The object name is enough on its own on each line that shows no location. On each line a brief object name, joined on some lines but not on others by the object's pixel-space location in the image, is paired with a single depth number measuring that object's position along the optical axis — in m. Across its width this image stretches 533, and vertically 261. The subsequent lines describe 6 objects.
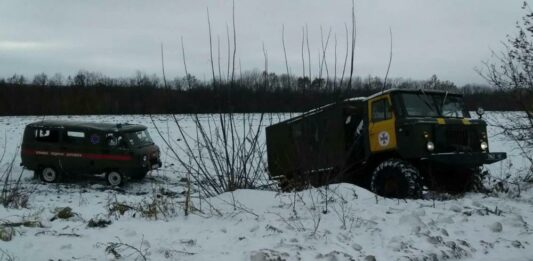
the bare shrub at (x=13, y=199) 6.93
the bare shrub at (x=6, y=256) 4.30
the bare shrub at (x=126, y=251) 4.44
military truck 8.95
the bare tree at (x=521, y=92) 10.71
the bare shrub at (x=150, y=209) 6.01
